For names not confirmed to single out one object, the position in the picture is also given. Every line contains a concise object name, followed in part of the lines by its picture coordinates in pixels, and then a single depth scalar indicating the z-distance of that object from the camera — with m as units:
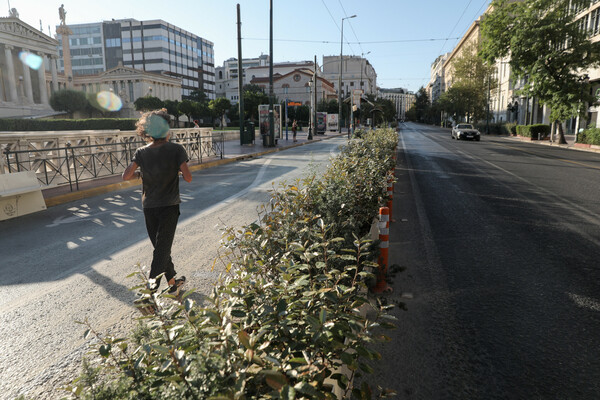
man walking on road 4.03
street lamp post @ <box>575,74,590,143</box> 27.60
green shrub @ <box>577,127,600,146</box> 25.75
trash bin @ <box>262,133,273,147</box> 27.42
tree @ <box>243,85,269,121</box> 66.62
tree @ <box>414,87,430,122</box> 144.09
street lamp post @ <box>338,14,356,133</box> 47.74
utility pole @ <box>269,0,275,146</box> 26.98
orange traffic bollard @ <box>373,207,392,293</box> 4.49
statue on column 68.31
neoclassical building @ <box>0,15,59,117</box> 54.12
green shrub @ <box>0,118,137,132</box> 33.06
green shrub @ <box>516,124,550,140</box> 36.16
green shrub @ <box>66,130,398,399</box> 1.48
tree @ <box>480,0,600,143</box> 28.03
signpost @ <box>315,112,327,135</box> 50.56
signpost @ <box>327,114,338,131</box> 57.56
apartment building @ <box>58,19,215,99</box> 104.00
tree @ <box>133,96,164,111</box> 59.13
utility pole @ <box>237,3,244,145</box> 24.94
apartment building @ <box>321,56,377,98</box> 131.62
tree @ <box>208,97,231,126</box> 60.91
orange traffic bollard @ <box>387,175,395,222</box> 6.78
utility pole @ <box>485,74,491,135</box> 50.39
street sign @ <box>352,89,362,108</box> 35.59
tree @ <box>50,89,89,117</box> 55.34
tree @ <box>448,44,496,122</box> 53.84
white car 35.56
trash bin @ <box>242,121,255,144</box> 28.92
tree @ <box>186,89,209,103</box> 95.94
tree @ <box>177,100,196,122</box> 62.22
